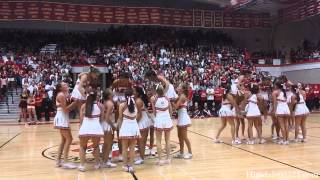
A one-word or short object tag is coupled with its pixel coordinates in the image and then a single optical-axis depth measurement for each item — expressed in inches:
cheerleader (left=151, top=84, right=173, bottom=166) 324.5
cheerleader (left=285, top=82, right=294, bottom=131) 425.1
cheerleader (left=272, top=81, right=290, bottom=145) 408.7
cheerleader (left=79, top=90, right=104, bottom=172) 296.7
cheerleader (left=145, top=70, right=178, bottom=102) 319.6
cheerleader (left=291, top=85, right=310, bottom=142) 423.5
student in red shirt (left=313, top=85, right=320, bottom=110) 938.8
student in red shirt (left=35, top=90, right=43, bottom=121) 771.2
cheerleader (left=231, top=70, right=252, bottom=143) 413.4
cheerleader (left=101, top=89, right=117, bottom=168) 309.1
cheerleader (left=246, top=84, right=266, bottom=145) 414.6
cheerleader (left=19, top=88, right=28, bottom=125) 737.0
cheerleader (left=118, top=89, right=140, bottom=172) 299.7
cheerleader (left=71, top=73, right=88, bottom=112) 312.7
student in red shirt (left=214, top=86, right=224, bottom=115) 839.4
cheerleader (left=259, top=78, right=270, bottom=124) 443.5
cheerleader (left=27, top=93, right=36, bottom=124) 729.1
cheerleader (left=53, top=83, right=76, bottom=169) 319.3
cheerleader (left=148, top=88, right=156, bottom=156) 352.8
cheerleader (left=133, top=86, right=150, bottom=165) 322.0
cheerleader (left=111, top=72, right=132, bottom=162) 322.3
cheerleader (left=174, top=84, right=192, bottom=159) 348.6
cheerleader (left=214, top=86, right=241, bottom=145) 416.2
